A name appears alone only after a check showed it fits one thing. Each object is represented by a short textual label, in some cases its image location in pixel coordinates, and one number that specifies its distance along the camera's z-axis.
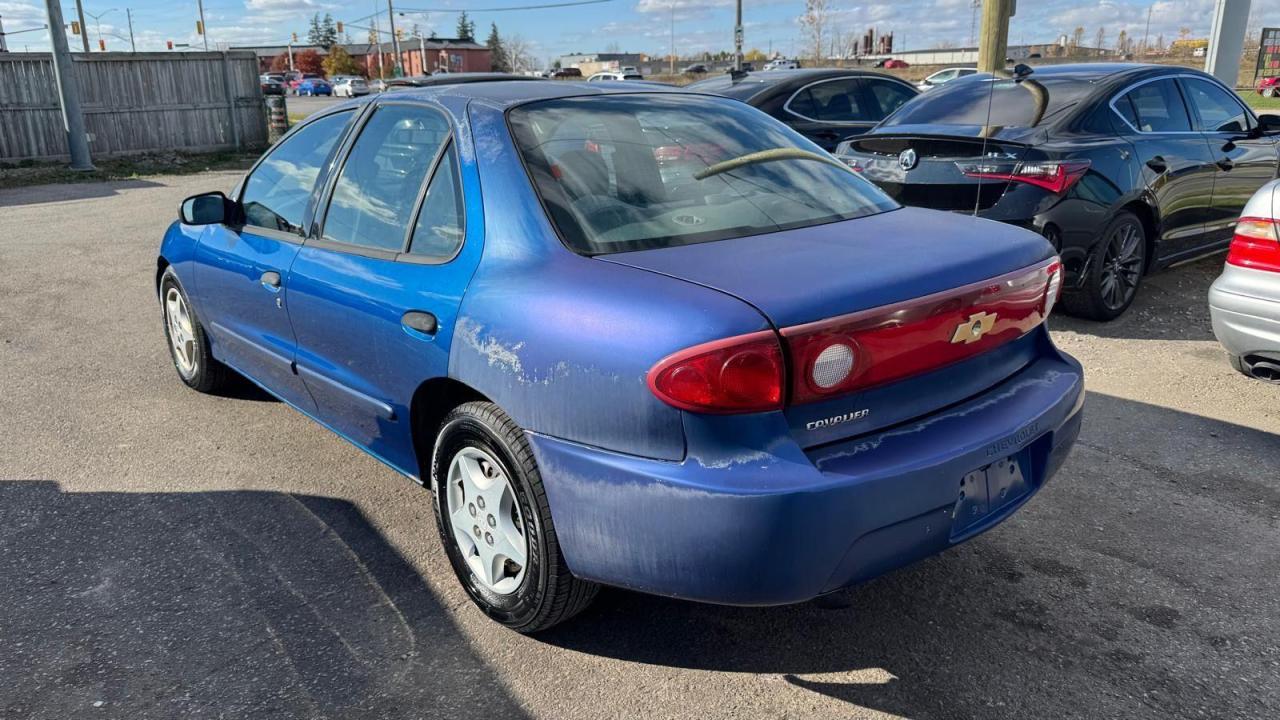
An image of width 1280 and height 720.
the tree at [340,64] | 85.06
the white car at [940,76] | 31.94
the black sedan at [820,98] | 8.85
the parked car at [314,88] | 63.69
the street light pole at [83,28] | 52.56
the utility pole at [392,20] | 68.31
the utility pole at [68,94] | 15.94
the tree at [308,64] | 99.06
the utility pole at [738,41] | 33.51
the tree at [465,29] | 114.50
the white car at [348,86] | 55.97
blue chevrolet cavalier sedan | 2.22
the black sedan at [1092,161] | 5.62
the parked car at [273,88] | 38.12
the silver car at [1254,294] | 4.28
